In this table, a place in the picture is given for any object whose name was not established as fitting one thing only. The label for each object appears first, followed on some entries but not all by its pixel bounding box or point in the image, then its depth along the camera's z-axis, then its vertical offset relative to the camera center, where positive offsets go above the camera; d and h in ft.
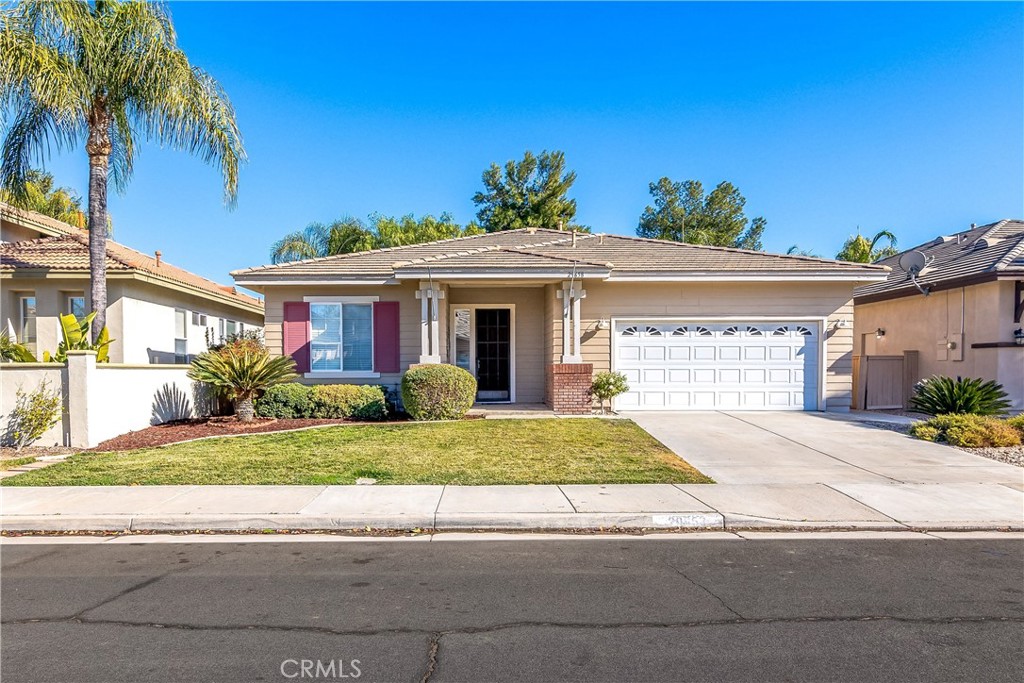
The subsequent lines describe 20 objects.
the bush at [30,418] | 32.22 -4.70
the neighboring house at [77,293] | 48.73 +3.33
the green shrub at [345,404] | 44.65 -5.56
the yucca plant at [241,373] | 41.01 -2.98
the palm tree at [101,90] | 36.17 +16.09
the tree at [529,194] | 120.16 +27.77
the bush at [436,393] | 42.50 -4.50
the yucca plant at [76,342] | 36.65 -0.68
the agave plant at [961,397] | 41.83 -4.91
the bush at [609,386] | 46.16 -4.38
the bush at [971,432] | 34.50 -6.18
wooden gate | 54.85 -4.85
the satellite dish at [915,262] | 53.62 +6.01
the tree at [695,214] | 147.43 +29.08
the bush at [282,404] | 44.37 -5.48
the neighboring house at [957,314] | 47.57 +1.36
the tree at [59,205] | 73.41 +16.58
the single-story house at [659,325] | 48.39 +0.36
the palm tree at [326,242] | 110.01 +16.70
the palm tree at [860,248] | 87.29 +12.35
